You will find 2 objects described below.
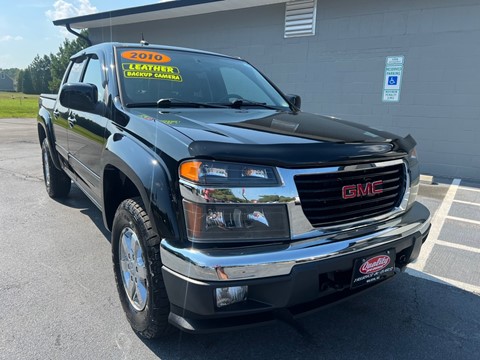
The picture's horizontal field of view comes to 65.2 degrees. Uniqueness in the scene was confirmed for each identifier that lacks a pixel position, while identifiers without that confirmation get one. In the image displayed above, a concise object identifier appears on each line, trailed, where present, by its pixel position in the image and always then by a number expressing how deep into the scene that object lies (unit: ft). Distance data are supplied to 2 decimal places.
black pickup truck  5.81
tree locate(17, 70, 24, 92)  312.46
